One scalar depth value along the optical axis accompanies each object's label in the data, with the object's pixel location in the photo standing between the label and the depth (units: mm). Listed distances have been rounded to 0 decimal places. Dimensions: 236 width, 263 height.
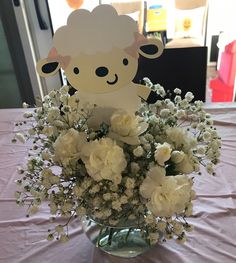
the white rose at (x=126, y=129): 582
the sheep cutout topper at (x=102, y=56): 620
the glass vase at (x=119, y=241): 720
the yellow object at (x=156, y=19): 3752
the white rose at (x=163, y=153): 533
